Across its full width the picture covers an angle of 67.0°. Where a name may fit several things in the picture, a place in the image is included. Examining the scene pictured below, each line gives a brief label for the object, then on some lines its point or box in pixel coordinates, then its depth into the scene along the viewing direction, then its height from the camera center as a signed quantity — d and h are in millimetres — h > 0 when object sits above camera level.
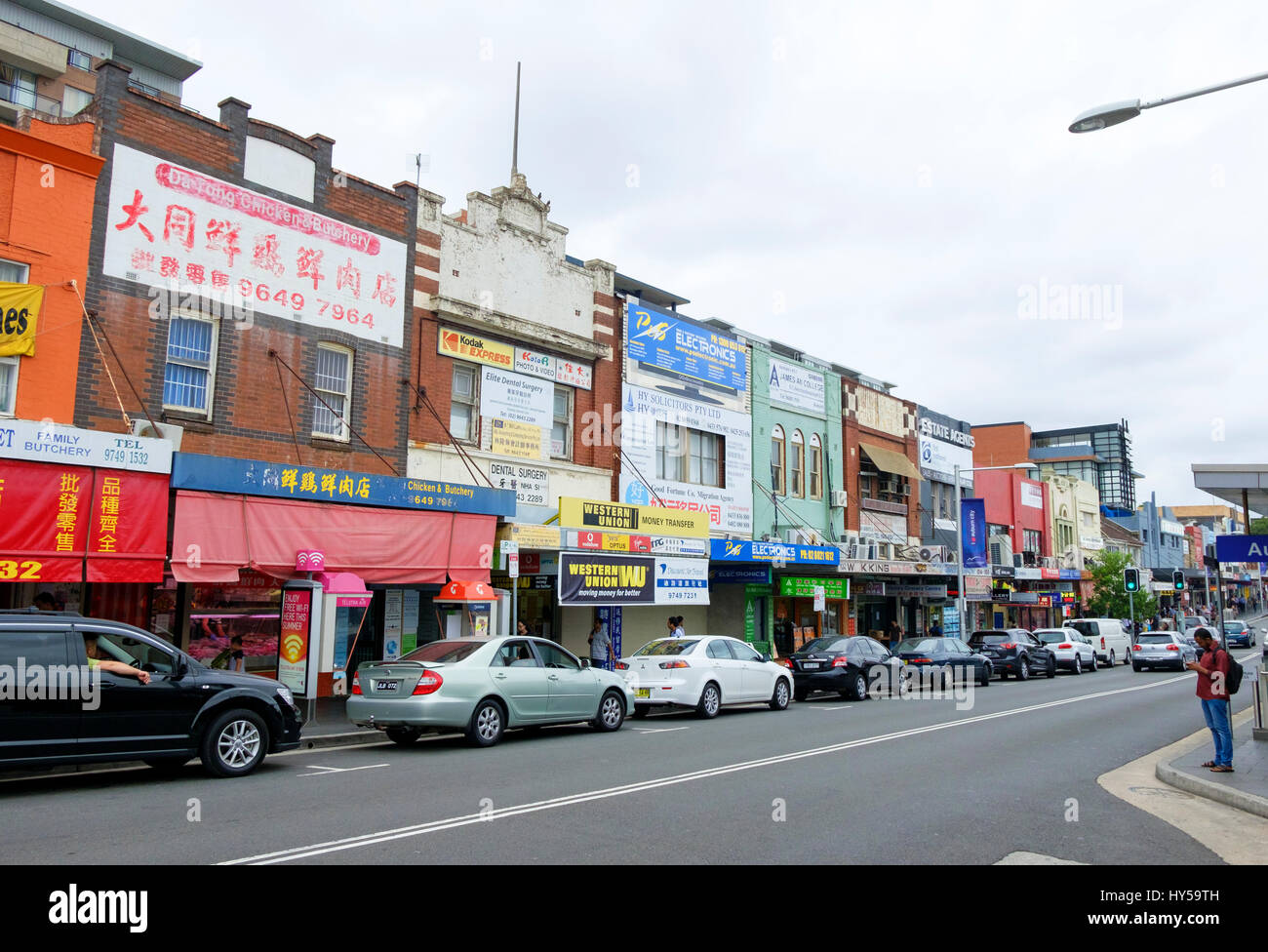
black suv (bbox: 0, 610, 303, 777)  8930 -1331
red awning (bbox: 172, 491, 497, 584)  14297 +554
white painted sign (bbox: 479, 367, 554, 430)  20375 +3875
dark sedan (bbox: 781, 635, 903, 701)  20344 -1815
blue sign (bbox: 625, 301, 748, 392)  24312 +6181
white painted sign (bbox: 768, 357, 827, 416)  29234 +6063
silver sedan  12125 -1523
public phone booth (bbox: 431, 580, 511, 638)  16953 -653
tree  50656 -307
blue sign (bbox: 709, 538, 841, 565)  23641 +725
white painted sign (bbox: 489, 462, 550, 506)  20297 +2043
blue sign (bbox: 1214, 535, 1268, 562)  13500 +587
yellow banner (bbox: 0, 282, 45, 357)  13383 +3512
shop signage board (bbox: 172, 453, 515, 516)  14398 +1453
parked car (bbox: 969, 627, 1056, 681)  28797 -2045
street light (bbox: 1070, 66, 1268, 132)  8562 +4268
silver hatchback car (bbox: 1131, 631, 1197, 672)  33438 -2238
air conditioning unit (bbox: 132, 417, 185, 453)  14805 +2163
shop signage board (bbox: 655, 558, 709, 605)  21984 -51
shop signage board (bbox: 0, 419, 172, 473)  12586 +1655
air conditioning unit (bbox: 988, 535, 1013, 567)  44375 +1600
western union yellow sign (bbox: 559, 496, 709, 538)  19641 +1310
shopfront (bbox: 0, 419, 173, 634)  12531 +803
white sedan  16500 -1667
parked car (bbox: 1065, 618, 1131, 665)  38031 -2086
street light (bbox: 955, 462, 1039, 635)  31583 +487
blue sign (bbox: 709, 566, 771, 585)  25188 +109
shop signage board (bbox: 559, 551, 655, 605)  19438 -24
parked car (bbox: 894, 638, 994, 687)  24094 -1867
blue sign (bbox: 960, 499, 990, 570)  39344 +2330
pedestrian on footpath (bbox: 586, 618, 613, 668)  21281 -1522
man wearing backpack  10742 -1206
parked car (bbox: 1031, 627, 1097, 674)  32781 -2092
